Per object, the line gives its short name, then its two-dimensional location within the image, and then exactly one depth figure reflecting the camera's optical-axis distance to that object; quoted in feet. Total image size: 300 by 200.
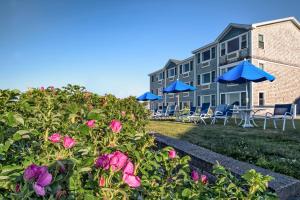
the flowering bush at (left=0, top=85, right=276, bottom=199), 2.91
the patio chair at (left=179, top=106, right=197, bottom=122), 47.17
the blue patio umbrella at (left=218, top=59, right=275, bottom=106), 32.96
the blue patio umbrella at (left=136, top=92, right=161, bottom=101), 77.00
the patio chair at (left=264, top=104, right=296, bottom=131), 30.25
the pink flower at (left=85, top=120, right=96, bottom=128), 4.81
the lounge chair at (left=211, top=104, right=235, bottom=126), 39.20
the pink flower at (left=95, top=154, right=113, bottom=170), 2.99
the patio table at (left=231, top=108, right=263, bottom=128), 33.47
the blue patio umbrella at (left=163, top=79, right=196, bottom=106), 59.41
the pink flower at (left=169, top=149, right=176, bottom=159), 4.55
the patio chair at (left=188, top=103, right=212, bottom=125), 43.63
